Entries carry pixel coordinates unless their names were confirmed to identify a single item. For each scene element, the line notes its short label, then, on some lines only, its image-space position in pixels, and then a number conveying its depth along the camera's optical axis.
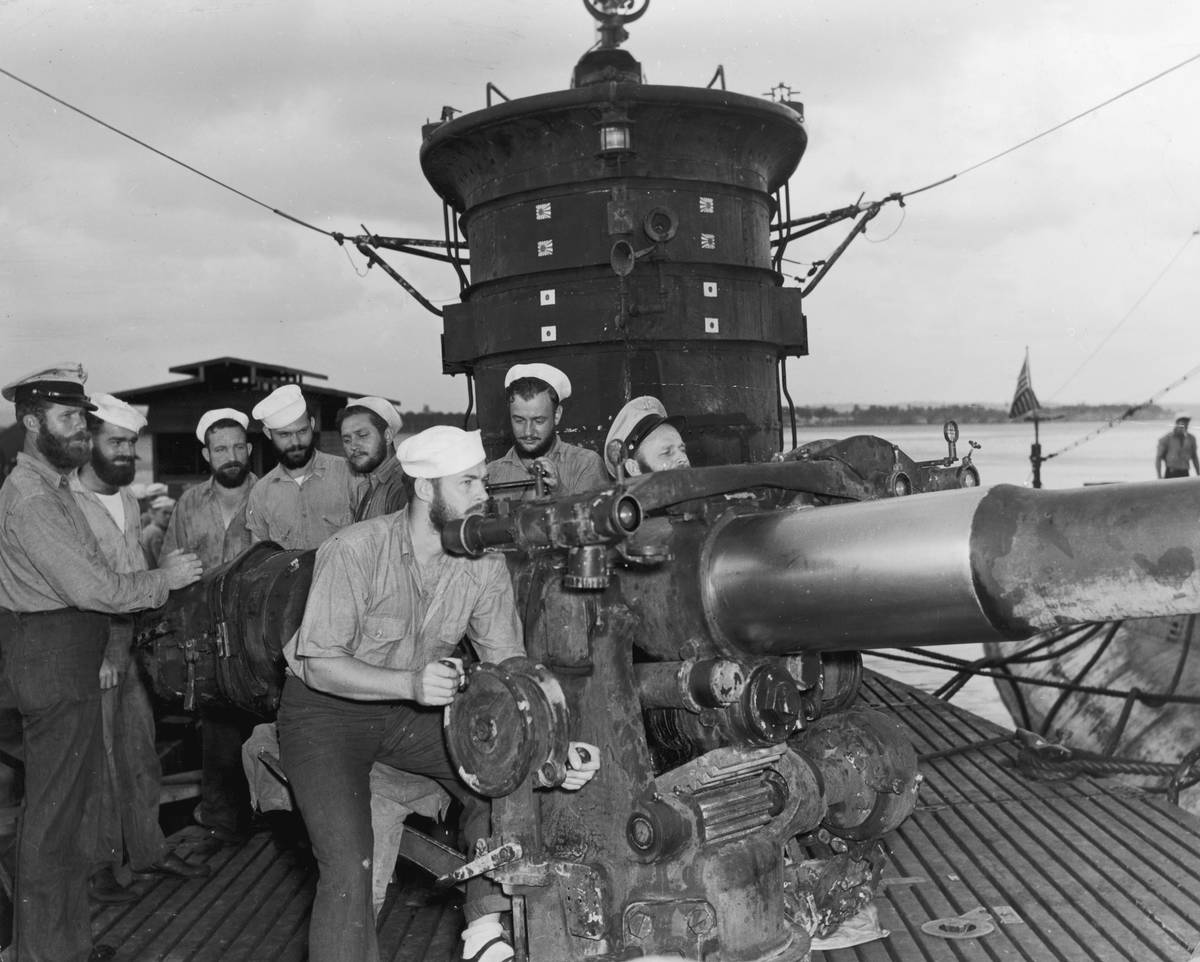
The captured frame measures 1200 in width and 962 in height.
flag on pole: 17.88
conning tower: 8.22
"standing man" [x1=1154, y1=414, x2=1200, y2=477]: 17.81
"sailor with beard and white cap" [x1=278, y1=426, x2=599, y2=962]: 3.11
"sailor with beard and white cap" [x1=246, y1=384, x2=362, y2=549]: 5.38
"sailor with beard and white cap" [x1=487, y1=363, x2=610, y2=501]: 4.75
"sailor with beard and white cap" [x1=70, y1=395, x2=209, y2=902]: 4.63
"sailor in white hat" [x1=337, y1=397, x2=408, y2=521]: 5.23
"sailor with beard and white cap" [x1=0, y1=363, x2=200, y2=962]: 3.73
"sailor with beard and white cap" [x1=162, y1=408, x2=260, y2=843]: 5.27
